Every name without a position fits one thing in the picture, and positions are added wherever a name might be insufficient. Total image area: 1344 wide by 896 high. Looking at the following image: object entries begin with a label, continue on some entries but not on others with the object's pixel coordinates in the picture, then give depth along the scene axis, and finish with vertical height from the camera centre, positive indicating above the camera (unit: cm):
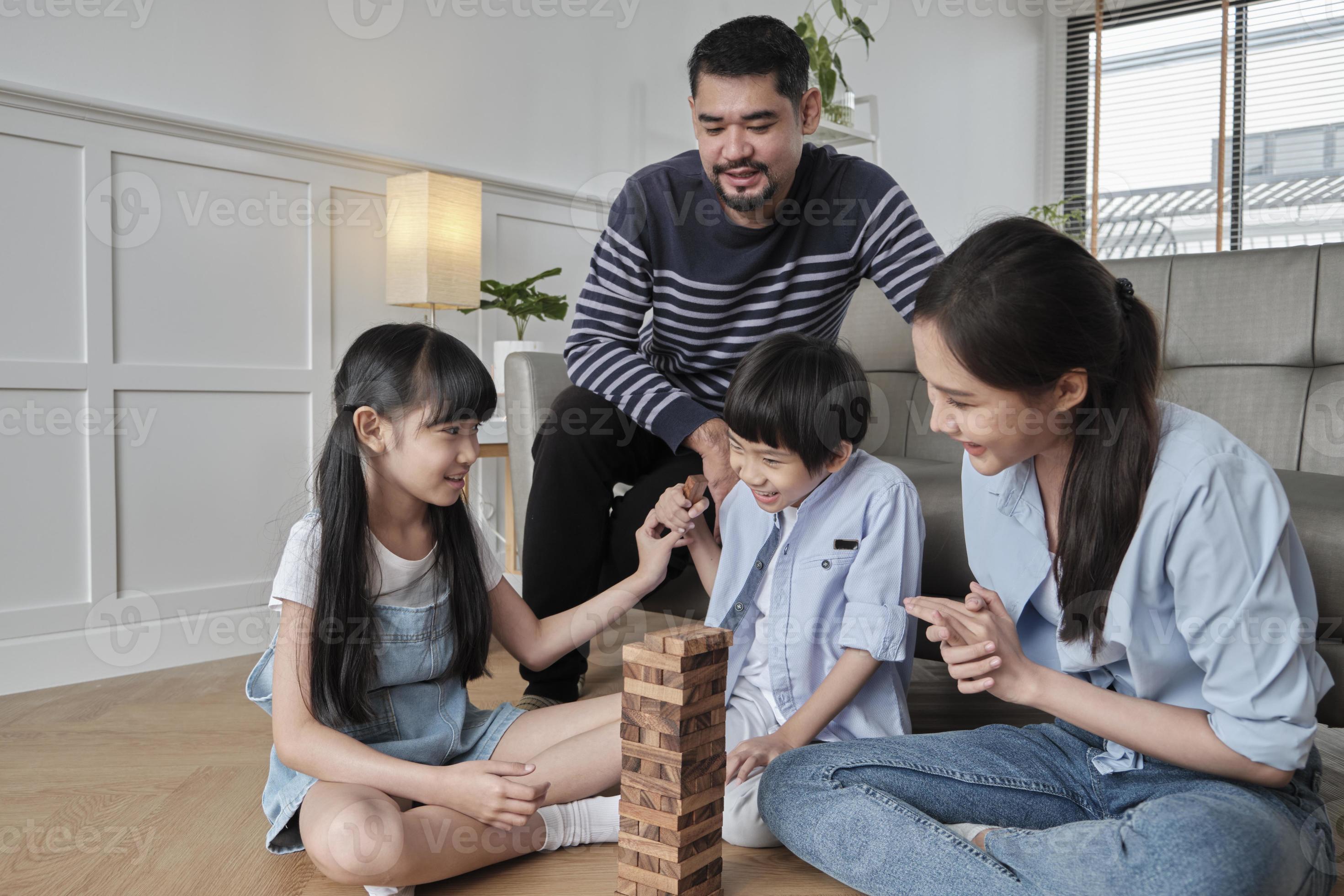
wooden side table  228 -10
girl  100 -31
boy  123 -20
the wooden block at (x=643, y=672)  91 -25
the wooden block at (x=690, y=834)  92 -40
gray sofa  159 +7
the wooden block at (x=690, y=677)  89 -25
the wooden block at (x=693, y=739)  90 -31
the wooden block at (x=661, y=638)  90 -21
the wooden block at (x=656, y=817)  91 -38
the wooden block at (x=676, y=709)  89 -28
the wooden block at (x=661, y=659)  89 -23
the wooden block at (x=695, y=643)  89 -22
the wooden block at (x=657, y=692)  89 -26
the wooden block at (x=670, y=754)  90 -32
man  151 +17
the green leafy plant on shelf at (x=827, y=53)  304 +108
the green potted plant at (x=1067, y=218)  421 +86
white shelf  334 +92
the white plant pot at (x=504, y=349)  255 +14
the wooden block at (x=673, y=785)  91 -35
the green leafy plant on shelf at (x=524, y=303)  255 +26
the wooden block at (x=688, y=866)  93 -44
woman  84 -21
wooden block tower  90 -33
